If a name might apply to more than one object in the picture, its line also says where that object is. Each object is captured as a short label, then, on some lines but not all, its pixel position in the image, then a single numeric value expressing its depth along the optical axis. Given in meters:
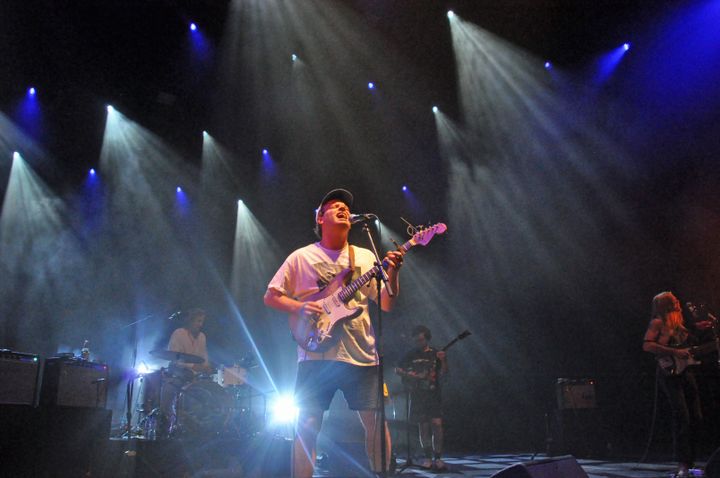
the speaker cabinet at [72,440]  5.11
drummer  8.12
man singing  3.16
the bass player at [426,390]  7.51
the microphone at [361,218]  3.45
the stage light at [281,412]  9.80
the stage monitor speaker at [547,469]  2.07
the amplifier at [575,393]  8.84
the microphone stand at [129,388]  6.36
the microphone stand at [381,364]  2.99
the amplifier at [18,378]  5.77
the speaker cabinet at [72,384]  6.32
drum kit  7.65
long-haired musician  5.47
